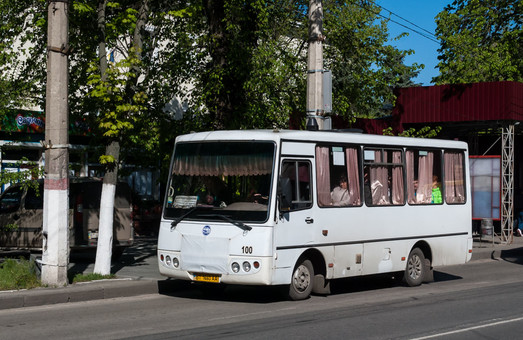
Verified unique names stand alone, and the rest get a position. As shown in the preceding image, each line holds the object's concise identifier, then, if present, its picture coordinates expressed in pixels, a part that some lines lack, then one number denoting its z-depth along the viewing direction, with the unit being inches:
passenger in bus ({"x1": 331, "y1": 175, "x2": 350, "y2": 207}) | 526.3
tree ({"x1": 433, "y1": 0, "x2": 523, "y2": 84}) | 1514.5
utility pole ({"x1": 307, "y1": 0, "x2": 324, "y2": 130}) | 635.5
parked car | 682.8
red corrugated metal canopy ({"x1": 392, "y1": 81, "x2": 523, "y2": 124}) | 986.1
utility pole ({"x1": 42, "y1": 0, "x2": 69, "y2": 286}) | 505.7
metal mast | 987.4
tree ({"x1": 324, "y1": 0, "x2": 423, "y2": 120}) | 868.0
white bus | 472.4
